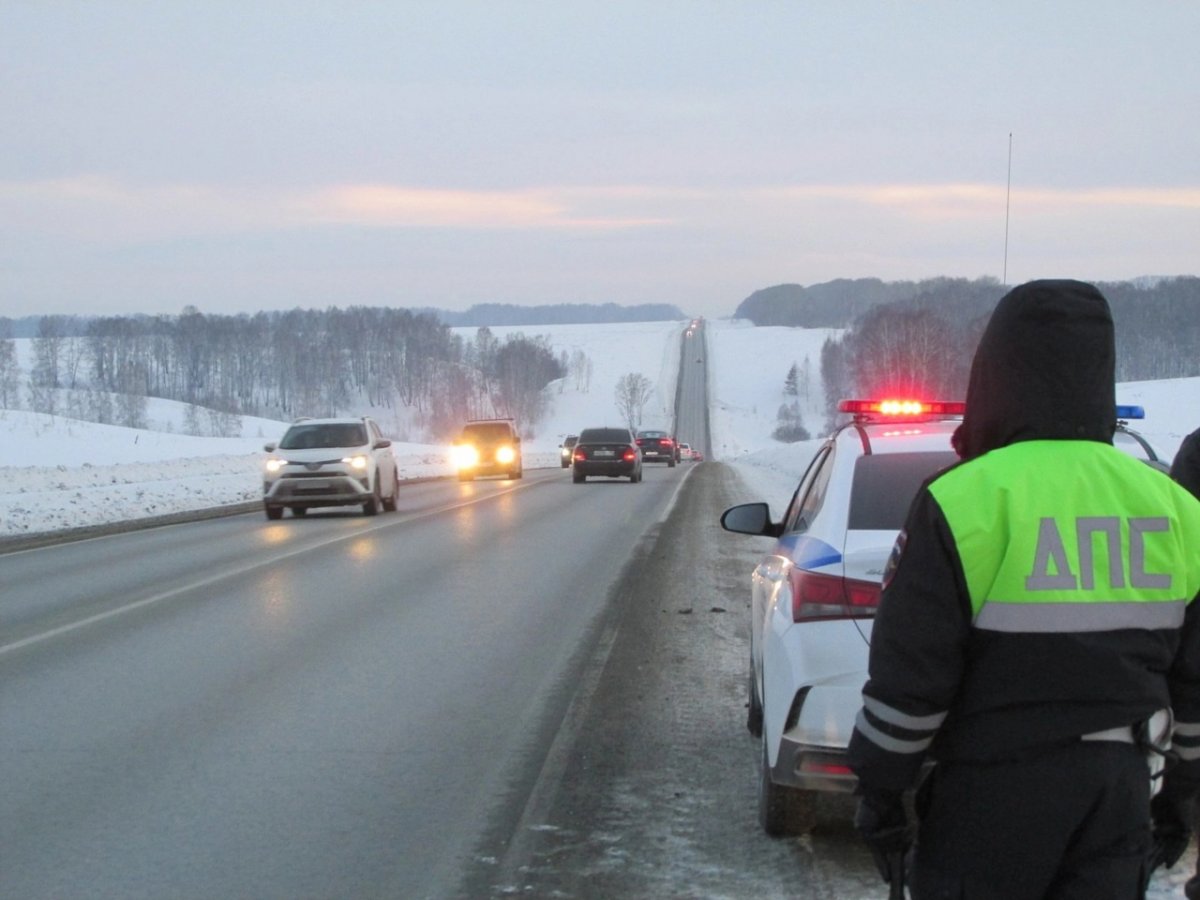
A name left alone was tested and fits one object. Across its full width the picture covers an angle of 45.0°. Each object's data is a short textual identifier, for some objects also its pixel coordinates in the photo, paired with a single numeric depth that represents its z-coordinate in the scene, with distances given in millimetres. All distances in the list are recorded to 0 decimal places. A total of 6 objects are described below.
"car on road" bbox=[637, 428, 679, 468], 61656
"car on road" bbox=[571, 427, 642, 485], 39344
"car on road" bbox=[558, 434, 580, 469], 61969
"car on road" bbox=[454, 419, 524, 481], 42344
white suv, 25141
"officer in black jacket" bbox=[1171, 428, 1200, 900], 4863
